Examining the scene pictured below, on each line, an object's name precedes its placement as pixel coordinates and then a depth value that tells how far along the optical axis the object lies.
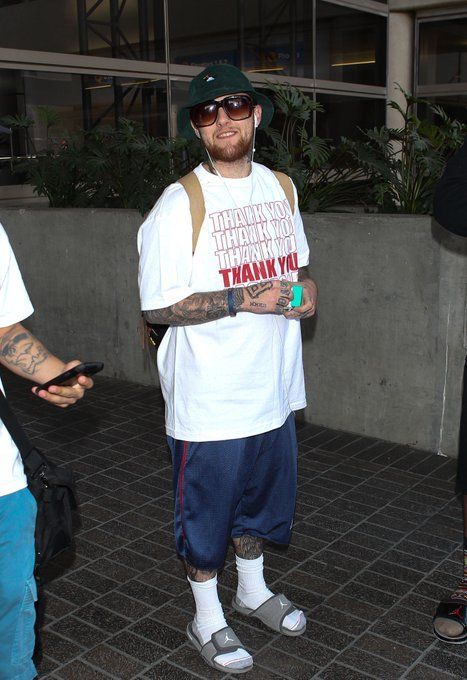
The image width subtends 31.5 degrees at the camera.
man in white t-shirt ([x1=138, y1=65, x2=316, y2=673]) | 3.02
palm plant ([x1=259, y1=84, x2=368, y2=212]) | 6.63
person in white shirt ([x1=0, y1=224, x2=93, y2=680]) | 2.30
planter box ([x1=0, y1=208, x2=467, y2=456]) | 5.46
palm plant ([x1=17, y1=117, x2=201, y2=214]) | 7.56
